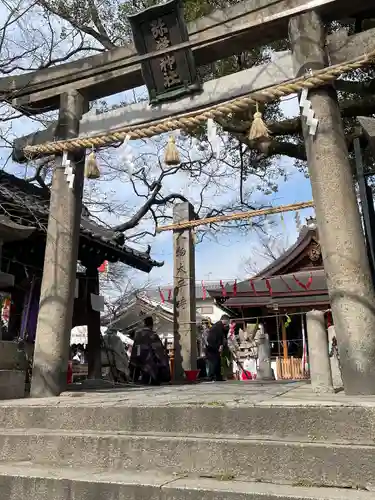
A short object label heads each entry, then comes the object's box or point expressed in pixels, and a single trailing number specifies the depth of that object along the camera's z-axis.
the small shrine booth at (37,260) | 8.60
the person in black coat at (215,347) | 10.95
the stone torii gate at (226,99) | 4.22
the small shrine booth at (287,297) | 14.59
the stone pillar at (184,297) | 10.99
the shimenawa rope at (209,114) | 4.70
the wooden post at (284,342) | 15.38
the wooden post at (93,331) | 10.23
